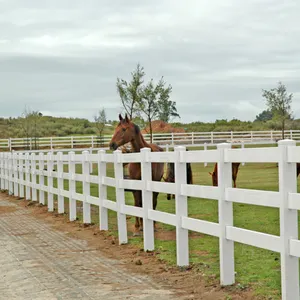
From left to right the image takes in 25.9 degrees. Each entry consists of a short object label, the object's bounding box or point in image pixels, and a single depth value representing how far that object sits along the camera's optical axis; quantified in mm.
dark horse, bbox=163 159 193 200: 17203
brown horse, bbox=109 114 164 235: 12977
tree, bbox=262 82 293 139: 55125
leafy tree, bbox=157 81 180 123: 53528
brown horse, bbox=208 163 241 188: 21989
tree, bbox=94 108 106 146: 75000
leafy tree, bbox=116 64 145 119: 53094
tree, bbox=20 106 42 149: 71775
